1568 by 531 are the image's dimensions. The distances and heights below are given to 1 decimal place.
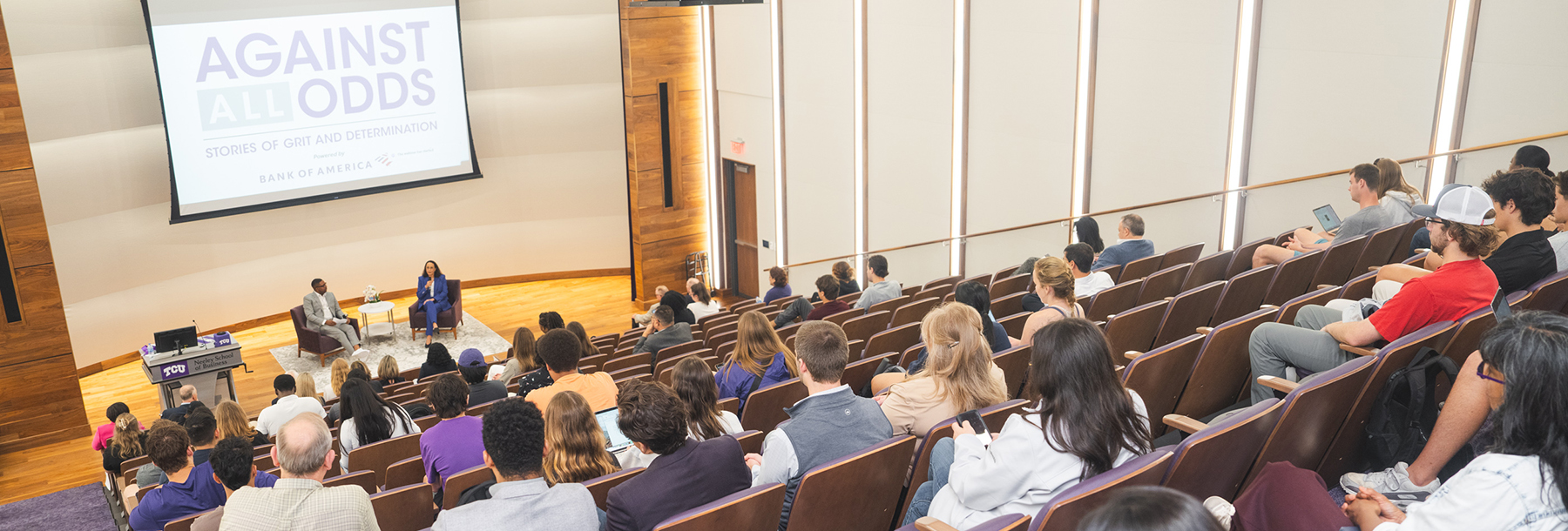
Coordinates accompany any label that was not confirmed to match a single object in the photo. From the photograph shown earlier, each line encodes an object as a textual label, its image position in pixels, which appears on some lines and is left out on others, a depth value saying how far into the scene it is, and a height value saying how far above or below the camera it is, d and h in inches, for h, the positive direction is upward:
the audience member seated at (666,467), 105.3 -42.4
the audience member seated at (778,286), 353.1 -73.8
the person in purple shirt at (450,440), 153.2 -54.7
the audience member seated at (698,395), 133.7 -42.6
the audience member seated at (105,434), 281.0 -97.1
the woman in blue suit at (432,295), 456.1 -94.8
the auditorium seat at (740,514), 95.2 -42.7
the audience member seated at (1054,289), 163.6 -36.1
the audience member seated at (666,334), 276.1 -70.3
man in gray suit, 429.4 -97.9
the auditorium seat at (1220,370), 133.3 -42.1
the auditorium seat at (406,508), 133.6 -57.4
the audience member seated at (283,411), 242.5 -78.4
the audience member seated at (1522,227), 135.6 -23.9
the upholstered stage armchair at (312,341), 427.2 -106.8
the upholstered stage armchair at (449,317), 459.8 -105.3
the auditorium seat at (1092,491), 82.0 -35.7
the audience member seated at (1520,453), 70.3 -28.8
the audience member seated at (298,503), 112.0 -46.7
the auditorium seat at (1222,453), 89.4 -36.3
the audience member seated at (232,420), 217.6 -71.5
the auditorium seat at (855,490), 104.0 -44.9
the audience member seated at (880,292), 286.7 -62.6
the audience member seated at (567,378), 169.5 -51.5
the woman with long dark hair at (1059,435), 91.7 -34.2
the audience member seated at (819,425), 115.5 -42.3
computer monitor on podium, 360.5 -88.4
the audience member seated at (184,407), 252.7 -82.0
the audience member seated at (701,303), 373.7 -84.3
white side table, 449.1 -104.8
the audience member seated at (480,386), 219.1 -66.4
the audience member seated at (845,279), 331.9 -68.2
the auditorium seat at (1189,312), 165.8 -41.6
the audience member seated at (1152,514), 46.1 -21.0
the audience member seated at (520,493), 102.7 -43.3
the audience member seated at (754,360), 177.0 -50.5
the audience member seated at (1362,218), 210.1 -33.2
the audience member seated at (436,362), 285.1 -79.0
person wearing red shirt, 121.2 -30.0
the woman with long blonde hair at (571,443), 123.5 -44.9
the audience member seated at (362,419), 186.4 -62.0
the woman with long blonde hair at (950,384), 130.0 -41.2
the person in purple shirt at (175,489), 160.2 -64.1
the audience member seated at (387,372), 291.6 -82.6
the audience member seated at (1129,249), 258.2 -46.9
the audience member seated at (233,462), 148.5 -55.2
